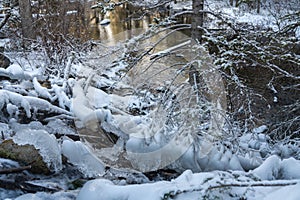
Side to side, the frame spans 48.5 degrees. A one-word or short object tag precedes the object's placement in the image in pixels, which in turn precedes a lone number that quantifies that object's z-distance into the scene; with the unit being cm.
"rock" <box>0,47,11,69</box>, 686
